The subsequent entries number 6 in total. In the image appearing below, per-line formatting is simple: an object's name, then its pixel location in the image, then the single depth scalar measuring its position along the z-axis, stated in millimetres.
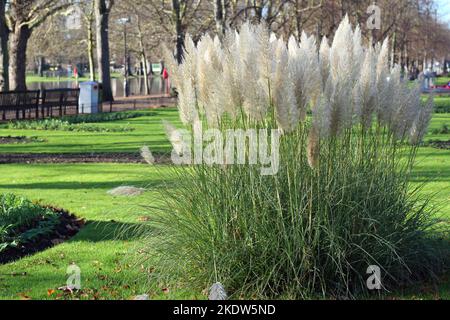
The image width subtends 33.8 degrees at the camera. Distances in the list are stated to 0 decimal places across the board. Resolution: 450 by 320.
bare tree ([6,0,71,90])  32500
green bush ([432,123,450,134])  19391
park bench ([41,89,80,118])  26703
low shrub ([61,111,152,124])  25005
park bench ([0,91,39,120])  24678
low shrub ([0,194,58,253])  7105
